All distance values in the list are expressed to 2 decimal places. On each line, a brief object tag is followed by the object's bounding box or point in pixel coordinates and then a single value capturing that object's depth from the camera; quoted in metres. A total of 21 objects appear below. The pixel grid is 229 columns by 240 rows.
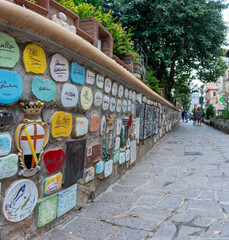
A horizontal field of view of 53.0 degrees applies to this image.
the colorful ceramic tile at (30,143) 1.70
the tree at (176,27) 11.19
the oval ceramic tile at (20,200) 1.64
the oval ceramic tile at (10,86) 1.54
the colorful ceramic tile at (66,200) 2.18
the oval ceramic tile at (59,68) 2.01
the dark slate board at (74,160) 2.29
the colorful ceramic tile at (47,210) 1.93
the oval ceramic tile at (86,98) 2.49
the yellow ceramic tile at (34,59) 1.73
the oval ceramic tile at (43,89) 1.82
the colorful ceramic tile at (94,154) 2.76
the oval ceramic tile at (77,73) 2.28
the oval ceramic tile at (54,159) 2.00
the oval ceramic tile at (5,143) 1.57
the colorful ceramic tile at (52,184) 1.99
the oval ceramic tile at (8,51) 1.54
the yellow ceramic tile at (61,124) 2.07
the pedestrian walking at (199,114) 18.75
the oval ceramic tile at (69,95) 2.17
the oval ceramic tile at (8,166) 1.58
